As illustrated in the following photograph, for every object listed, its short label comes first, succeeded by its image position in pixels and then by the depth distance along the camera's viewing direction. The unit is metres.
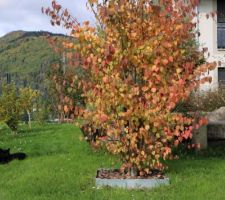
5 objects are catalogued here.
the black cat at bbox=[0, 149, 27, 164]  12.84
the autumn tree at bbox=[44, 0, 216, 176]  9.59
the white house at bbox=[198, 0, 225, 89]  29.77
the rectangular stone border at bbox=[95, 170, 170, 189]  9.54
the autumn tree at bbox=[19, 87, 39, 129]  24.47
